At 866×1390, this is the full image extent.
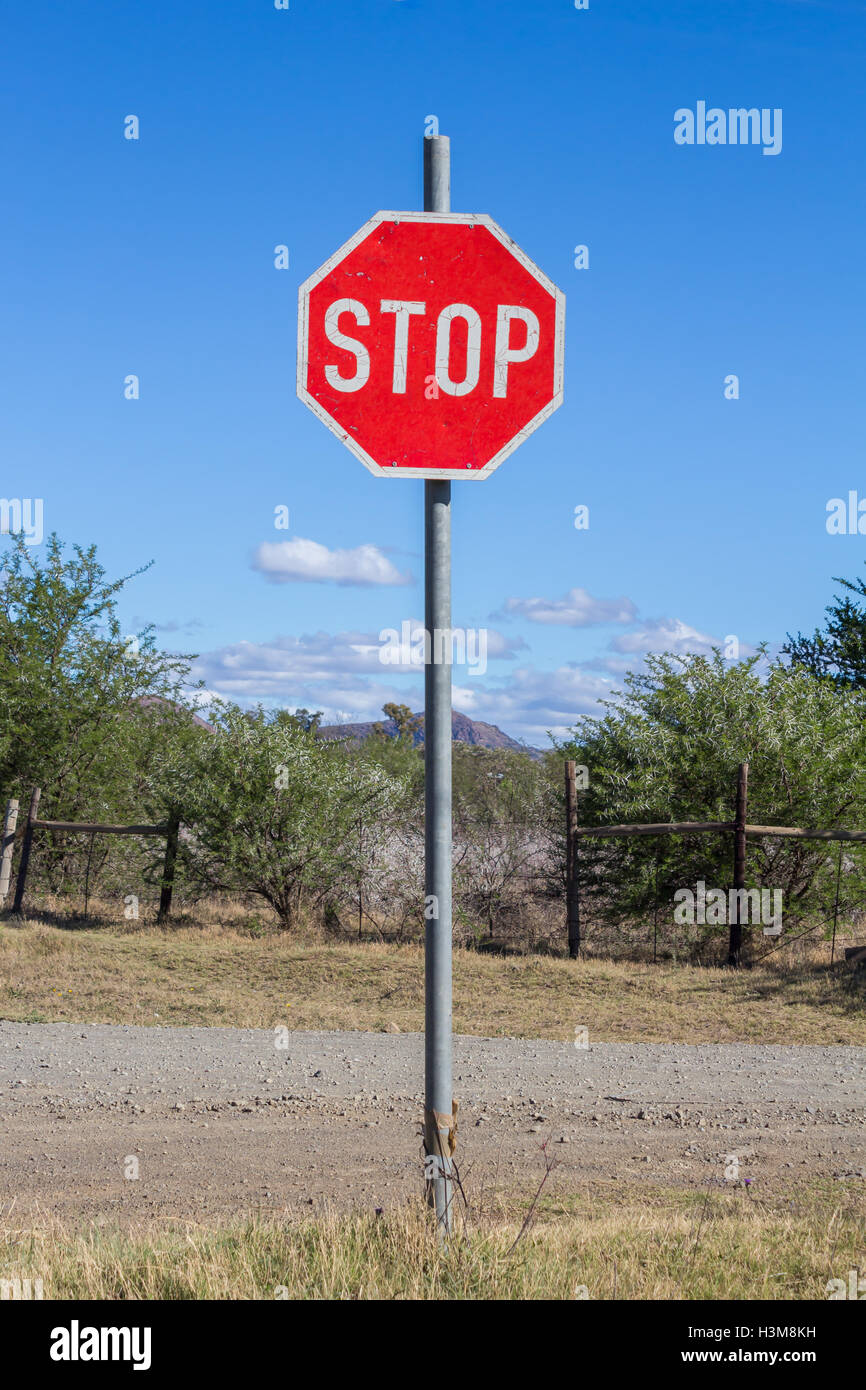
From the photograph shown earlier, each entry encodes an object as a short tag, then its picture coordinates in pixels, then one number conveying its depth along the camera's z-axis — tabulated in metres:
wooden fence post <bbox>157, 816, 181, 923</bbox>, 15.73
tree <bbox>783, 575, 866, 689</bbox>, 25.77
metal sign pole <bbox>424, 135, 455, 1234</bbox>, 3.99
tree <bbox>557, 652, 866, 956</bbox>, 14.57
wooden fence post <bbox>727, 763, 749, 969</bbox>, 13.21
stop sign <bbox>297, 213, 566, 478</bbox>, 4.06
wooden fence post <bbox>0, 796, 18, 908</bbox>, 16.48
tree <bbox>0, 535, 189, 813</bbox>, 18.52
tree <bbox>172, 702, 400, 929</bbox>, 15.39
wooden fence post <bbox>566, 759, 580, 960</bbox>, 13.97
